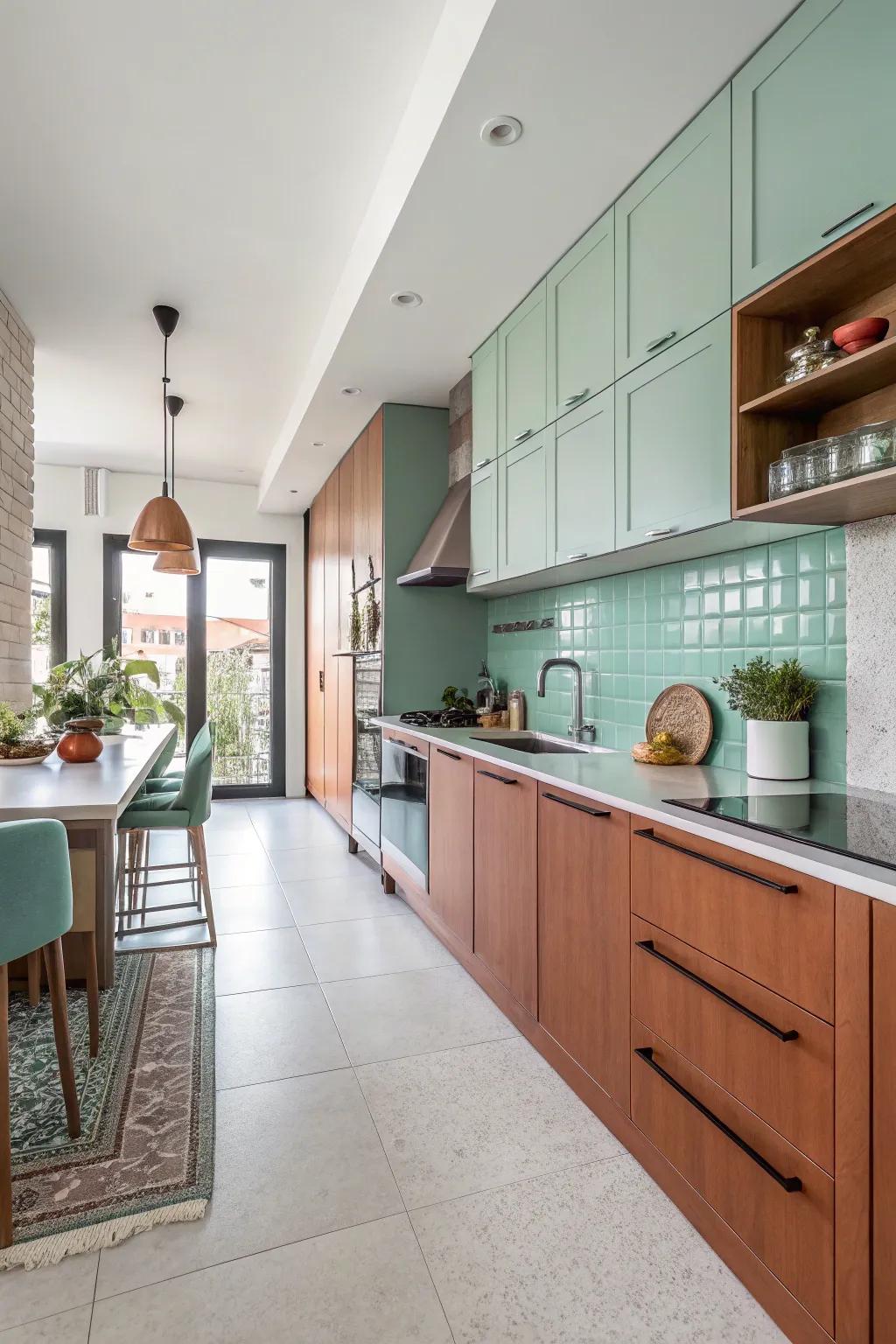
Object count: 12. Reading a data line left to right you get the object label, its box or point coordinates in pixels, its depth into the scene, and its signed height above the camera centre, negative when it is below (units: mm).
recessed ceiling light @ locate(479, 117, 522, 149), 2020 +1466
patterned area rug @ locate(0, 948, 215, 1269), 1592 -1172
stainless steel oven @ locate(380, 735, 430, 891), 3355 -680
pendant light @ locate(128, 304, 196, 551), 3861 +721
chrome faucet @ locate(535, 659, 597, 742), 3012 -167
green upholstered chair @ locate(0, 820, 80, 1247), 1529 -509
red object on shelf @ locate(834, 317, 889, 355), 1522 +680
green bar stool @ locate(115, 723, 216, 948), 3125 -623
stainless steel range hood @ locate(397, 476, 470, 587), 3629 +582
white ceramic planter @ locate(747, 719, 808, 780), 1902 -212
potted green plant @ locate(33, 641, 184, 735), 3807 -137
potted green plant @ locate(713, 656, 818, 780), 1903 -133
